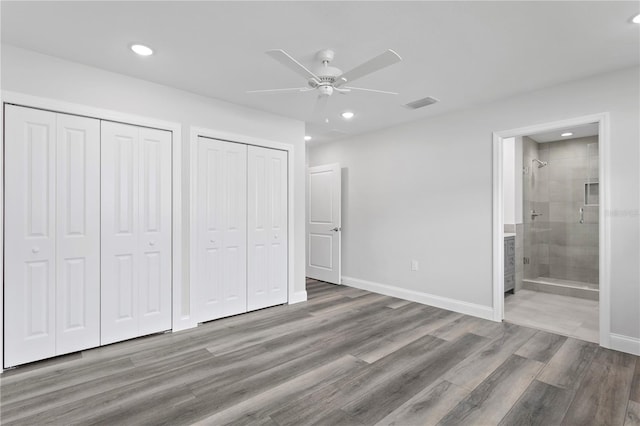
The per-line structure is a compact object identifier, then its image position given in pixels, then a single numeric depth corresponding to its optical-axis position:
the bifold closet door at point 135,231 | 2.96
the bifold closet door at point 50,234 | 2.53
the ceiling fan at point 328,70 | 2.06
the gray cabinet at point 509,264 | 4.66
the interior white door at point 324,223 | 5.43
